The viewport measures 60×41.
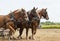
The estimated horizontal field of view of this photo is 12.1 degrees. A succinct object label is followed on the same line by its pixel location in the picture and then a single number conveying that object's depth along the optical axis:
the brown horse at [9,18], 15.44
